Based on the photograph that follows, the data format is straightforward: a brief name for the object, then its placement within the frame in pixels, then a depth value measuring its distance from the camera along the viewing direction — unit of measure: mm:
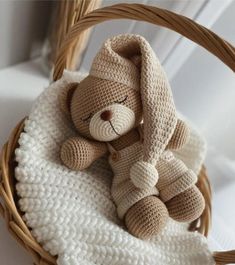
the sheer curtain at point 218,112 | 918
